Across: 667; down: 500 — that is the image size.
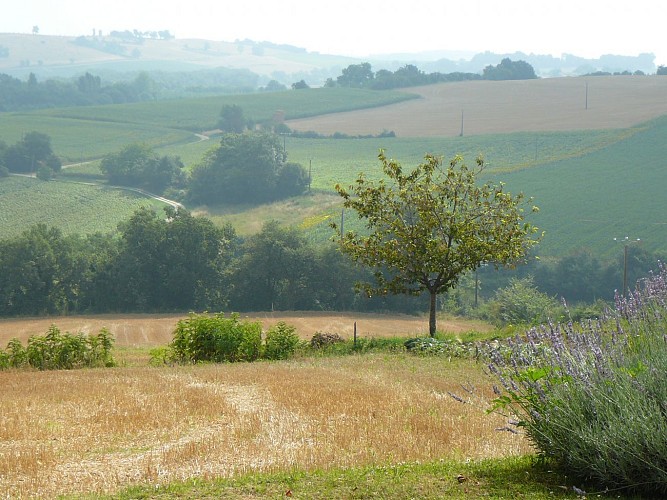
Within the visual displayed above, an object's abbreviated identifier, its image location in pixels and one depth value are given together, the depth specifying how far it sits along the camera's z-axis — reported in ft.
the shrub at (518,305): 186.78
